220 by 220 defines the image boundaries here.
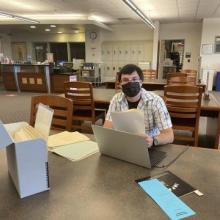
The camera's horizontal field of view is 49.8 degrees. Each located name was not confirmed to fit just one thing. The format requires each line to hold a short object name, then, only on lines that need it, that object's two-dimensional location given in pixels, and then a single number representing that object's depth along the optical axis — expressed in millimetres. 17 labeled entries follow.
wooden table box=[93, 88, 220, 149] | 2826
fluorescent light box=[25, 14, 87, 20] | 8562
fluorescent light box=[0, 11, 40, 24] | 7108
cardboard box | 945
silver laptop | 1146
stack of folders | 1370
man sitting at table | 1685
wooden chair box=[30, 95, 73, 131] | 1910
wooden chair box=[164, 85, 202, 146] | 2789
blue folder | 875
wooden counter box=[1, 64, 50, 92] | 8370
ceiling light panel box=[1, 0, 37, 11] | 6430
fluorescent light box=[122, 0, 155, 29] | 4889
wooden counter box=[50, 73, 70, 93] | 8250
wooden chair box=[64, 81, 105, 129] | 3277
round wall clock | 10500
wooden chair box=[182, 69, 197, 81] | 5272
